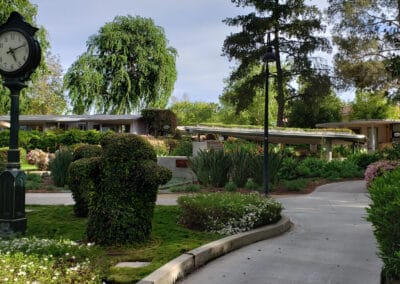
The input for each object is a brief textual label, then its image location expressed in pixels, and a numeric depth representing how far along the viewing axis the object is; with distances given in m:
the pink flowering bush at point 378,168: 10.86
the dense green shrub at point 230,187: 12.34
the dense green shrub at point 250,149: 15.36
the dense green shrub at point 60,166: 13.85
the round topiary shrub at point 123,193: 5.22
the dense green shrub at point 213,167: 12.98
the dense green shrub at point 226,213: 6.43
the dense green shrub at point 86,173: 5.31
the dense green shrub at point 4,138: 30.46
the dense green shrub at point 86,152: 7.23
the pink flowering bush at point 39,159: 19.48
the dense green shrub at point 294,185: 13.19
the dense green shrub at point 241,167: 12.94
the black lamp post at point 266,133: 10.66
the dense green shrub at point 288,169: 15.80
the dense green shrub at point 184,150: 20.84
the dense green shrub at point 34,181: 13.88
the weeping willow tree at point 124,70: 46.28
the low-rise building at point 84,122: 39.25
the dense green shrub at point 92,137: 29.24
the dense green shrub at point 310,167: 16.48
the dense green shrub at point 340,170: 16.62
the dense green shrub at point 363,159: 18.31
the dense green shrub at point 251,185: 12.70
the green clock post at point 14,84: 5.91
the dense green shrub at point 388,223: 3.09
